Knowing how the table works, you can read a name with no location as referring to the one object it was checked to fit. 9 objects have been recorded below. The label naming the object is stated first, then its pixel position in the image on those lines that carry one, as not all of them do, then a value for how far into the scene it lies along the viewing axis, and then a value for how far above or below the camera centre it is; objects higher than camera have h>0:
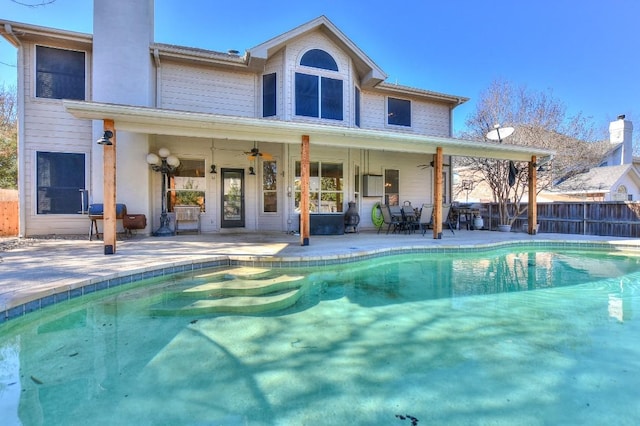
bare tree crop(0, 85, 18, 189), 14.12 +3.10
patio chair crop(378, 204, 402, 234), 10.08 -0.20
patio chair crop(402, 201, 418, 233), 10.08 -0.25
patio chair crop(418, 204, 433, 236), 9.61 -0.15
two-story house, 7.87 +1.90
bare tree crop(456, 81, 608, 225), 13.37 +3.59
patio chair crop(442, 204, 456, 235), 10.48 +0.03
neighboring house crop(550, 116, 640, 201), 17.08 +1.80
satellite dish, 9.34 +2.23
